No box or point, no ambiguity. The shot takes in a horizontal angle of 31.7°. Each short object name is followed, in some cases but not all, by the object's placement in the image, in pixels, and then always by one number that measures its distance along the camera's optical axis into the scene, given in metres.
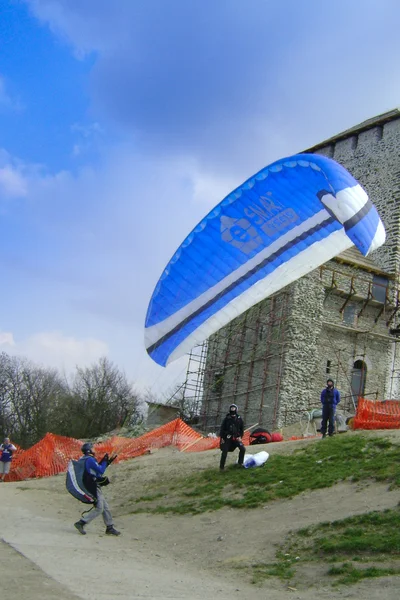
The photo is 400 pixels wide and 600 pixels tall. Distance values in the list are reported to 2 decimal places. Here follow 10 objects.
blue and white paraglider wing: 13.38
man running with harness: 10.00
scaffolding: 26.78
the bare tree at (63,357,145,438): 46.69
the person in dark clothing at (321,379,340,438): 15.12
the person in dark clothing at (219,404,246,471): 13.39
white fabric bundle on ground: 13.12
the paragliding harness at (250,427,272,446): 17.55
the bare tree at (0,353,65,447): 47.34
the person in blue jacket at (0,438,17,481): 19.84
